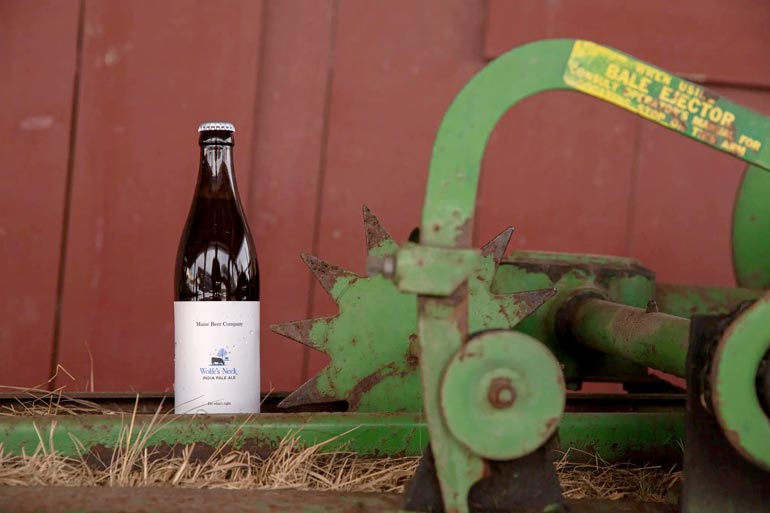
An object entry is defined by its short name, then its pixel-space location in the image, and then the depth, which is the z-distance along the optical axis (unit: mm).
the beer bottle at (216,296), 885
